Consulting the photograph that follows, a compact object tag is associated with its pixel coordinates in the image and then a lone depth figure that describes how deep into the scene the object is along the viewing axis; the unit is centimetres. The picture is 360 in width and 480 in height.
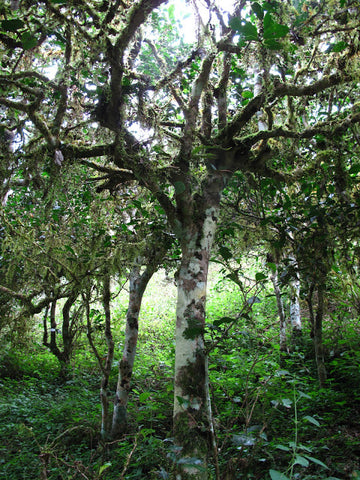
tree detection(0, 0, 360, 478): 242
